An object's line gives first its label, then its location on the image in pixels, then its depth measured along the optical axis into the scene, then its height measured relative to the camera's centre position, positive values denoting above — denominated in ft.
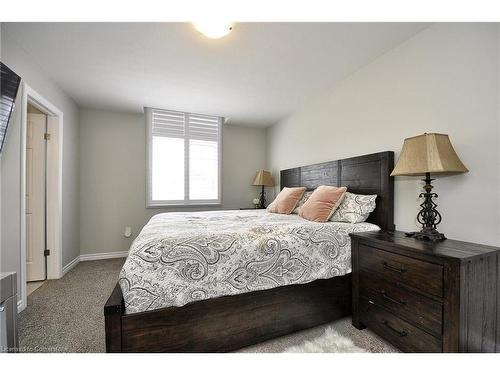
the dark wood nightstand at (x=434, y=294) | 3.59 -2.01
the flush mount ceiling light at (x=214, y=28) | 5.07 +3.83
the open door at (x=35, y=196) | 8.42 -0.43
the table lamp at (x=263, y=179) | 12.73 +0.41
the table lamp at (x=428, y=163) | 4.45 +0.50
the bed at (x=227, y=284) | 3.87 -2.02
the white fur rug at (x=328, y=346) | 4.54 -3.46
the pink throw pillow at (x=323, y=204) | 6.71 -0.57
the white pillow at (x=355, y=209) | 6.48 -0.69
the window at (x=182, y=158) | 11.98 +1.59
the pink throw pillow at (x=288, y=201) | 8.83 -0.62
